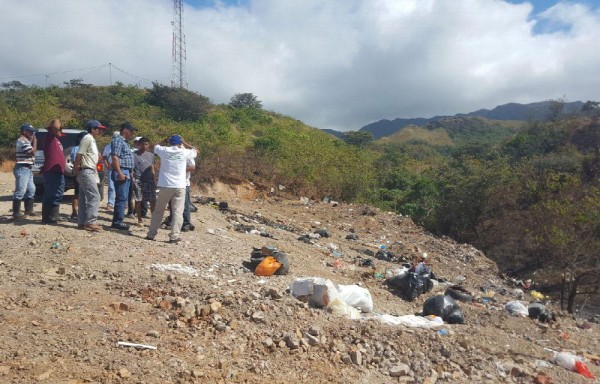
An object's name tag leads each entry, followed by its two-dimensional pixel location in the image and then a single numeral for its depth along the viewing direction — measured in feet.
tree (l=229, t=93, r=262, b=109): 121.80
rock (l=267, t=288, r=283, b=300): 14.71
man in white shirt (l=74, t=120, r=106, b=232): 18.04
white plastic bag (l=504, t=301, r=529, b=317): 19.46
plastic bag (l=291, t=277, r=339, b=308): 14.84
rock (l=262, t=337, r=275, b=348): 12.08
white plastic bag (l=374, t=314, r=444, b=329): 14.96
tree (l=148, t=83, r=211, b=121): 88.63
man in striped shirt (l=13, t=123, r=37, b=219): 19.81
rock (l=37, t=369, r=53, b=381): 9.25
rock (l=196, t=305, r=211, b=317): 13.10
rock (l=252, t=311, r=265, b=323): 13.08
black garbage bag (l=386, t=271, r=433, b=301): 19.82
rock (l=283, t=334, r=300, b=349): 12.16
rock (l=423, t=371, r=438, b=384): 11.94
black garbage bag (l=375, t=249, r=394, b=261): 29.86
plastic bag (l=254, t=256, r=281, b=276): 17.78
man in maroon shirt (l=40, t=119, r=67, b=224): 18.29
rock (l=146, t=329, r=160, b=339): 11.75
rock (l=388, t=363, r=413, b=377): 12.01
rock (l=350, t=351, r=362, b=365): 12.05
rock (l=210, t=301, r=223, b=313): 13.19
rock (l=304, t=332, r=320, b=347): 12.42
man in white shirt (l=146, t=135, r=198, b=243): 18.49
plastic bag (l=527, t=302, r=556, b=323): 18.85
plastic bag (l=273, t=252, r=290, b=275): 18.01
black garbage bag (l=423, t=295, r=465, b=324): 16.52
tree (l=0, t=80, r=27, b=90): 91.08
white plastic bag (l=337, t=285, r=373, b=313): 15.81
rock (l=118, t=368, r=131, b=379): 9.76
